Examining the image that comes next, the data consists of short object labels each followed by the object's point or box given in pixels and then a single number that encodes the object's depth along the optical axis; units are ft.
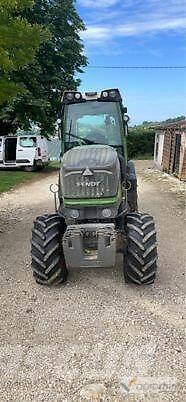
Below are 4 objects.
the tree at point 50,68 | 67.51
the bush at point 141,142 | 115.85
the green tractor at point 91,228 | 17.06
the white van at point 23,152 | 67.51
